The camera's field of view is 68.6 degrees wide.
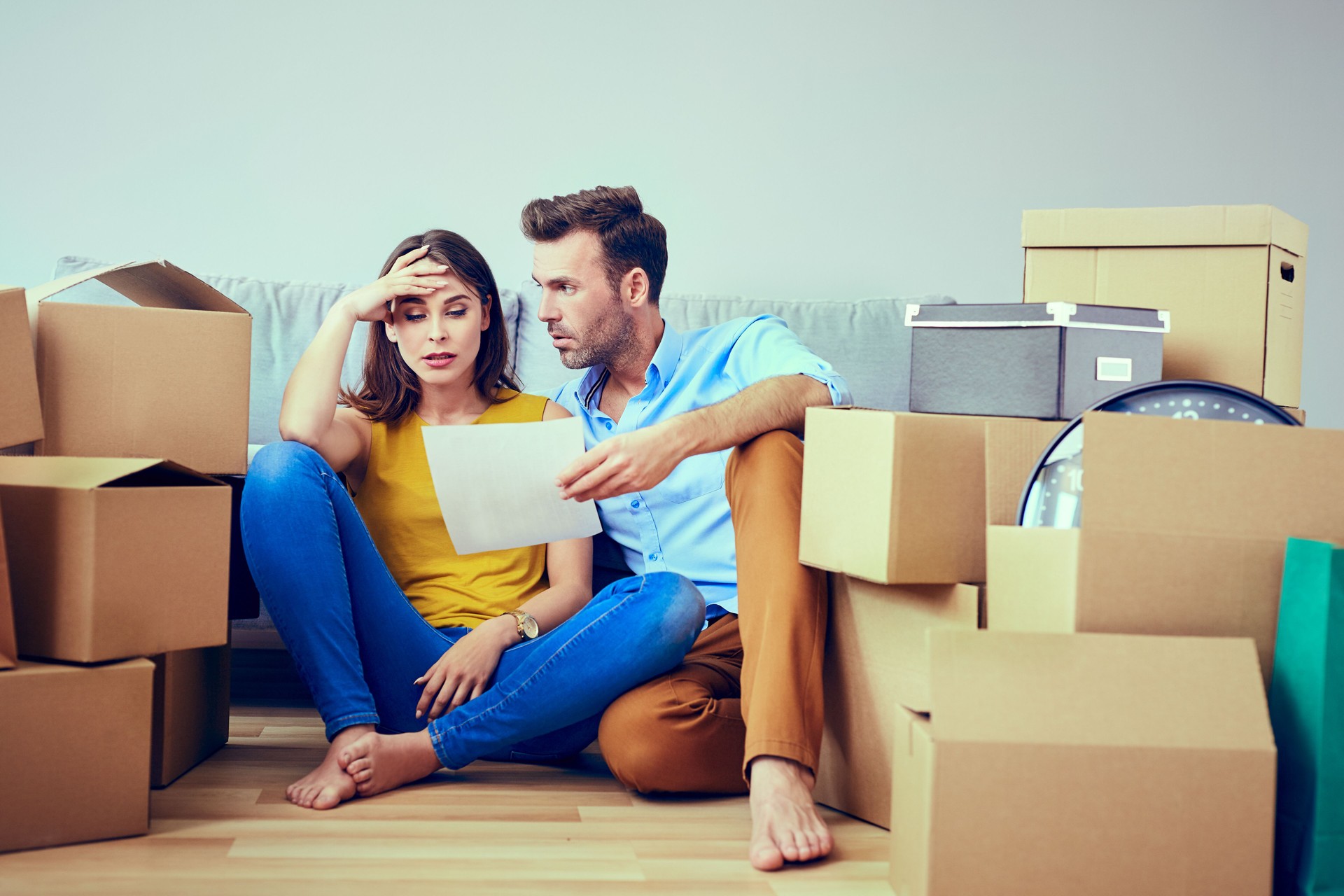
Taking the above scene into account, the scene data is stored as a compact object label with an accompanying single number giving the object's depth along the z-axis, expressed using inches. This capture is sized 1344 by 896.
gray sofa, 71.7
